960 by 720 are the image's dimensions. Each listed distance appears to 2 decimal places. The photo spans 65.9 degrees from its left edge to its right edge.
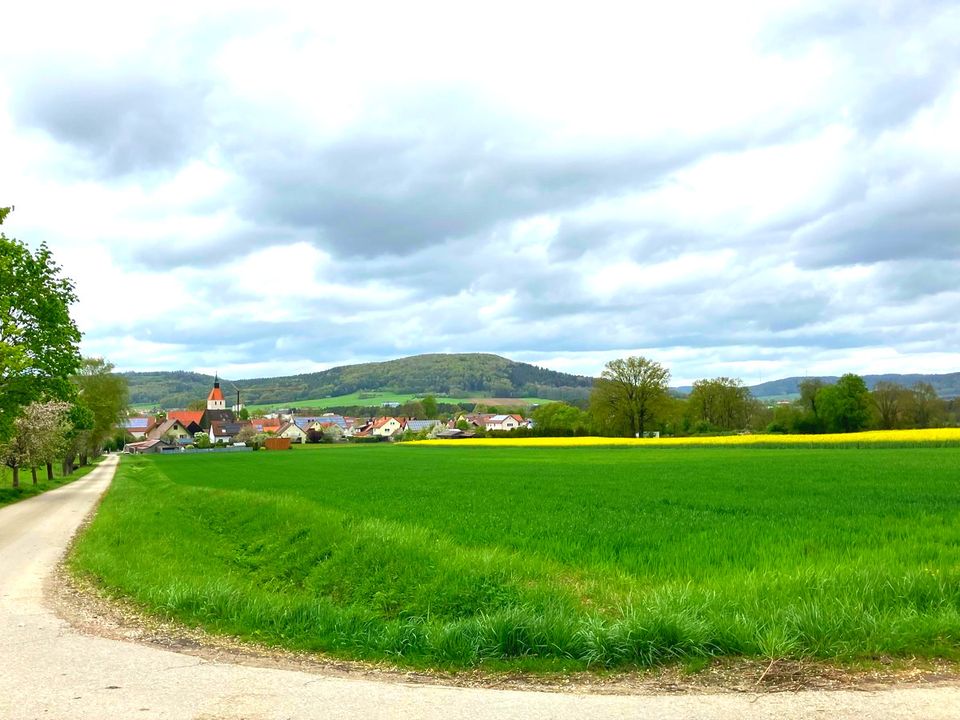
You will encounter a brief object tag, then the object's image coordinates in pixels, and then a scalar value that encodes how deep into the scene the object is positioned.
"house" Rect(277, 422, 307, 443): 195.52
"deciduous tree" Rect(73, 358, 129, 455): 68.69
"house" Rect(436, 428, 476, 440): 180.12
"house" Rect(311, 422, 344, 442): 183.80
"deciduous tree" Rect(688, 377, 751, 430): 127.44
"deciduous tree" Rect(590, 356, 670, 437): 110.62
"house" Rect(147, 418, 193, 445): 188.85
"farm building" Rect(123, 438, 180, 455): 177.62
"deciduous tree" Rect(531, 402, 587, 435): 127.56
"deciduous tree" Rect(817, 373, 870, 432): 96.69
